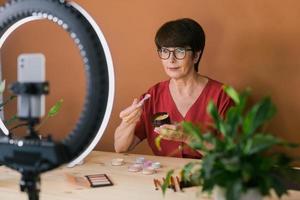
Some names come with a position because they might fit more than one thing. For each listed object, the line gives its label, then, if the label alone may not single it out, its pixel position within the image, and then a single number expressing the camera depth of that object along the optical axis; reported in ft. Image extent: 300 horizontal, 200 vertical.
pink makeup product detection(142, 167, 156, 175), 4.46
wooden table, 3.75
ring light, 2.33
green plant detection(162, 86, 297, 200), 2.68
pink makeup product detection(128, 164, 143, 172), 4.58
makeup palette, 4.07
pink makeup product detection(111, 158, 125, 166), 4.90
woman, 5.60
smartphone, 2.20
